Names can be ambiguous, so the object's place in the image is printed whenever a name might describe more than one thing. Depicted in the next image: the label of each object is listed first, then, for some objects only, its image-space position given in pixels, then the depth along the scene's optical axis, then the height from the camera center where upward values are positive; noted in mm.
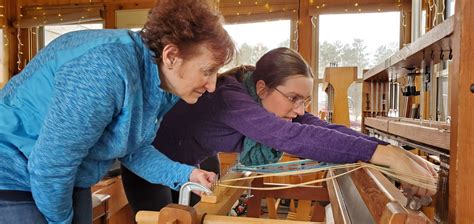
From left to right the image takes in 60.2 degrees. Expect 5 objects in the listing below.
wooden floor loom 507 -182
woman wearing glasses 910 -62
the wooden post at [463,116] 522 -20
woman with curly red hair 654 +6
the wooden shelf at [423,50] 661 +112
